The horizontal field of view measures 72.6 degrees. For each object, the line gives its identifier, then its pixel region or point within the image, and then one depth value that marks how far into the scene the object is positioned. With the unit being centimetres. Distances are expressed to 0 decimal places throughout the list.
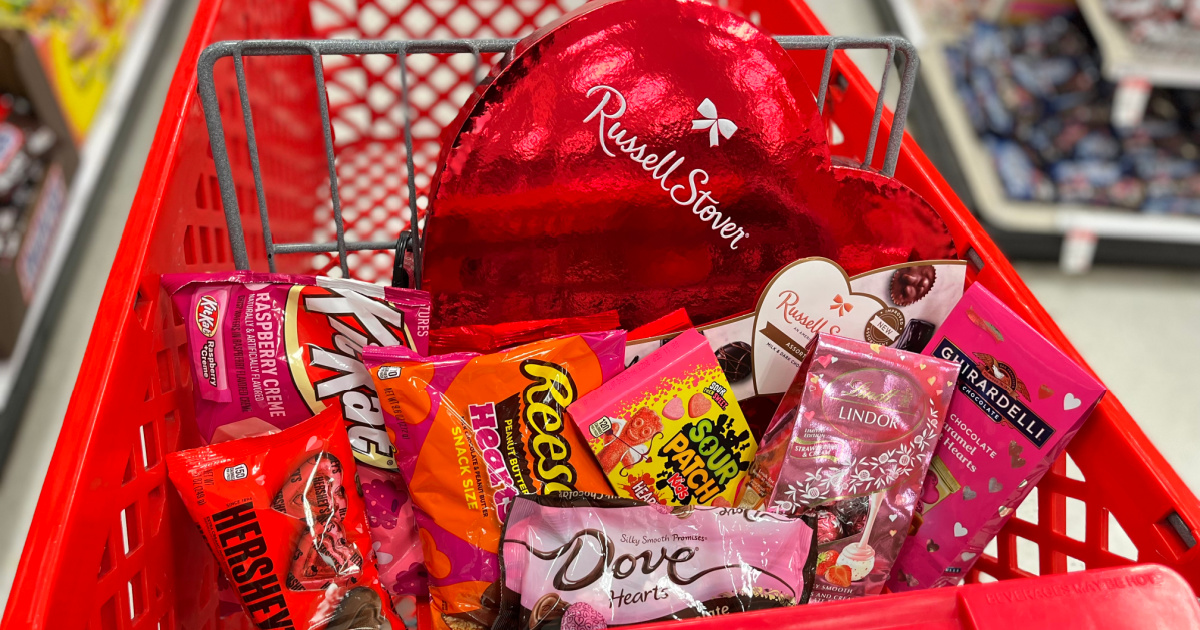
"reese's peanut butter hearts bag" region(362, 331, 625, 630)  71
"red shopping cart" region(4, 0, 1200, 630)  54
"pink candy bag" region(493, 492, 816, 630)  67
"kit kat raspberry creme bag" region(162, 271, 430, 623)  71
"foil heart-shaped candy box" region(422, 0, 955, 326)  69
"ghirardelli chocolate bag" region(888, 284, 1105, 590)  69
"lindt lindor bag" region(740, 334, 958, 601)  73
